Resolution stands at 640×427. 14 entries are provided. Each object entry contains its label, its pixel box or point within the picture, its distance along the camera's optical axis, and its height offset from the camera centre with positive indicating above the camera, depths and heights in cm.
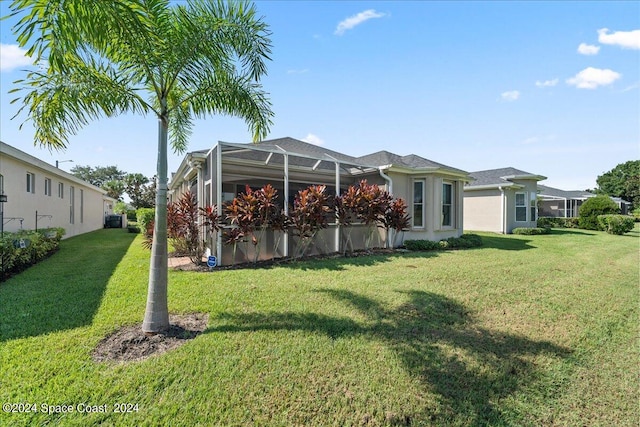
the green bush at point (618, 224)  1842 -36
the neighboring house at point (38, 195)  1012 +88
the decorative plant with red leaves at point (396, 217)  1101 +0
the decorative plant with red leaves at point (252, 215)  809 +3
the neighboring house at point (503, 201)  1945 +110
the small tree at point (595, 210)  2158 +59
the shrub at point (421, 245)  1181 -110
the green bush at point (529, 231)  1839 -82
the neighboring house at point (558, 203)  3312 +164
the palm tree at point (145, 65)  346 +211
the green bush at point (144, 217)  1571 -6
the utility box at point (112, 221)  2538 -50
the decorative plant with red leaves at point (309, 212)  912 +13
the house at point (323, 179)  942 +146
